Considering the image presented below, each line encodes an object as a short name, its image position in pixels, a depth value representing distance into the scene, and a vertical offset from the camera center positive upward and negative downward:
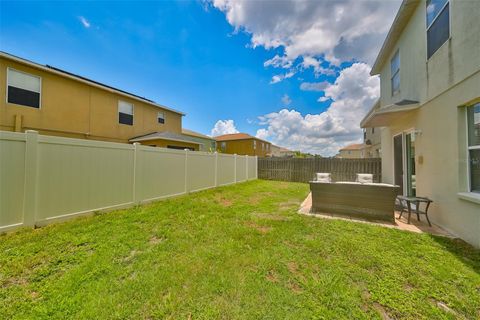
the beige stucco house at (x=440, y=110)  3.61 +1.51
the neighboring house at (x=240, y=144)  30.52 +3.32
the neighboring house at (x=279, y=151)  47.33 +3.65
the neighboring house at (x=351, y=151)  45.39 +3.55
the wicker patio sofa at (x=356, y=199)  4.78 -1.01
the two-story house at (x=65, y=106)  8.26 +3.14
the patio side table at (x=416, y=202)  4.57 -0.97
